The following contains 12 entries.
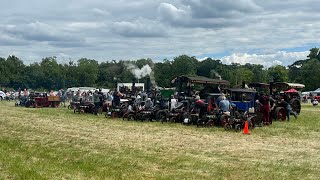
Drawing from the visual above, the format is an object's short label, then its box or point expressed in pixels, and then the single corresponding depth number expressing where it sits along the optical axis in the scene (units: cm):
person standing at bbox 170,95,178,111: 2253
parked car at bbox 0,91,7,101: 5359
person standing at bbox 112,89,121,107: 2679
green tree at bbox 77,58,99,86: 9094
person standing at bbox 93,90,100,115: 2761
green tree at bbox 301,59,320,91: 8469
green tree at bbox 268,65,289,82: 9246
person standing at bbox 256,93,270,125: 2102
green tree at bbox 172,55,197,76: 8736
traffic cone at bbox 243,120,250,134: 1739
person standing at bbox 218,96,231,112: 1921
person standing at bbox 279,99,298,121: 2352
